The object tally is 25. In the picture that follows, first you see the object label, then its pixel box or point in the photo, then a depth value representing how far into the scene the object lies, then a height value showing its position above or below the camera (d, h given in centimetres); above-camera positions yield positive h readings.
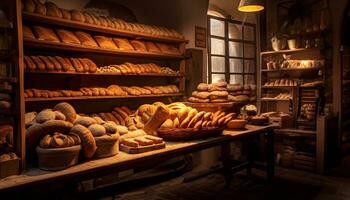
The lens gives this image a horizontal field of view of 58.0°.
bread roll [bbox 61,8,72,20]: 347 +91
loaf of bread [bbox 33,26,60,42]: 327 +66
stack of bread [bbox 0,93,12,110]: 184 -3
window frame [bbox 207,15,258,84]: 600 +105
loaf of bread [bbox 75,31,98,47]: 369 +68
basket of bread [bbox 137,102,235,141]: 270 -23
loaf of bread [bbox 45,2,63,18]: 332 +92
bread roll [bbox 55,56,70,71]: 347 +37
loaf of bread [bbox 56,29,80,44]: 348 +67
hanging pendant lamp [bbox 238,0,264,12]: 379 +112
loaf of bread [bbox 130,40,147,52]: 425 +69
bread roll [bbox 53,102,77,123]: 229 -11
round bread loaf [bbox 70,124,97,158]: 199 -27
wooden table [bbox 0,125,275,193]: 166 -43
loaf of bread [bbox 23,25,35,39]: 314 +64
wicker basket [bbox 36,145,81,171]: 183 -36
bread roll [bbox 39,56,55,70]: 332 +35
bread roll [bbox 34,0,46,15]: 320 +91
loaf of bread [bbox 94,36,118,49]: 385 +67
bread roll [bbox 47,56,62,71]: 340 +36
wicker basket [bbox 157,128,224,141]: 268 -32
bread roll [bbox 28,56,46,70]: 326 +35
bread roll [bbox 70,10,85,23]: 355 +92
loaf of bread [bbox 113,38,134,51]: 404 +68
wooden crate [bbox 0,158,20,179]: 174 -40
